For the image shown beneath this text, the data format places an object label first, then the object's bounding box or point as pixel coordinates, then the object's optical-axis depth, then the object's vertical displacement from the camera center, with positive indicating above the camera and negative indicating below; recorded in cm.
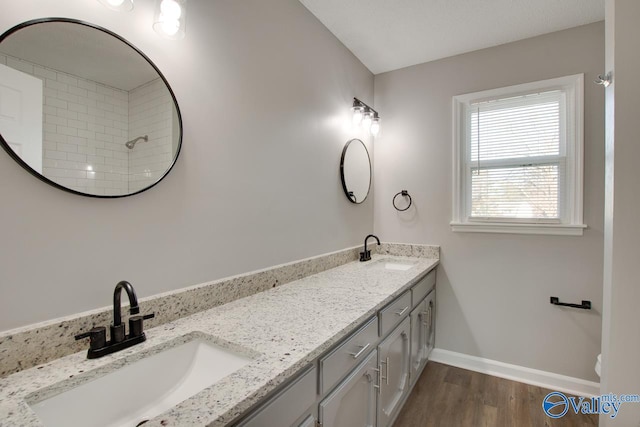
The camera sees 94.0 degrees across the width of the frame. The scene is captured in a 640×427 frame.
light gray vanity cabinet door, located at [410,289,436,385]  203 -90
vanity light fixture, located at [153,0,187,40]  106 +70
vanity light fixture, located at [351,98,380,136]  245 +81
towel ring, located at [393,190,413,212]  270 +15
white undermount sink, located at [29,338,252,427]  76 -52
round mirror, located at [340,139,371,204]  238 +36
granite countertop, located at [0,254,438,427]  67 -43
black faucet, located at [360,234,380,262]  248 -35
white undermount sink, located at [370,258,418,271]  244 -43
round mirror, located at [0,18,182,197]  81 +32
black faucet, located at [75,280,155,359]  88 -37
